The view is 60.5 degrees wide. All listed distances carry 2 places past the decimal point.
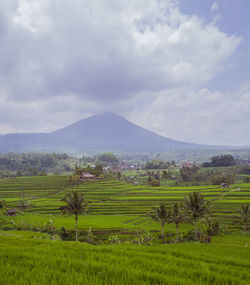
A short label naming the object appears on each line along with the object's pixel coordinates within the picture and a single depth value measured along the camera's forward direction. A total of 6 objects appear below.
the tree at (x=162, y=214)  35.16
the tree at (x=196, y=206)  33.84
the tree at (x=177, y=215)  34.62
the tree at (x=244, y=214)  41.56
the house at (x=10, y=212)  53.23
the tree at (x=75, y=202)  35.00
